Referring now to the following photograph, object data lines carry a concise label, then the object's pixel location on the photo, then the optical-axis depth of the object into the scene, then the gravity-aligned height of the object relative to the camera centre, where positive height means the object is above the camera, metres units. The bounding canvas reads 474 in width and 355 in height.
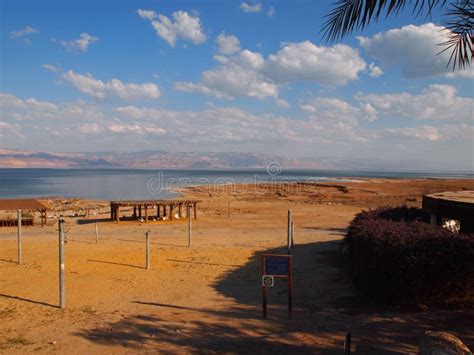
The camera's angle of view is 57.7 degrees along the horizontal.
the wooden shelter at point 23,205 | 20.83 -1.95
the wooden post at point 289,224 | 12.99 -1.73
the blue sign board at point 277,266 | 8.96 -2.06
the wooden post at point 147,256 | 14.23 -2.97
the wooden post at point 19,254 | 15.67 -3.20
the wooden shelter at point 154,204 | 30.27 -2.75
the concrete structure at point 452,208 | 10.54 -1.06
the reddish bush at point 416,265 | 8.48 -1.99
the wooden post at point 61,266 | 10.02 -2.34
